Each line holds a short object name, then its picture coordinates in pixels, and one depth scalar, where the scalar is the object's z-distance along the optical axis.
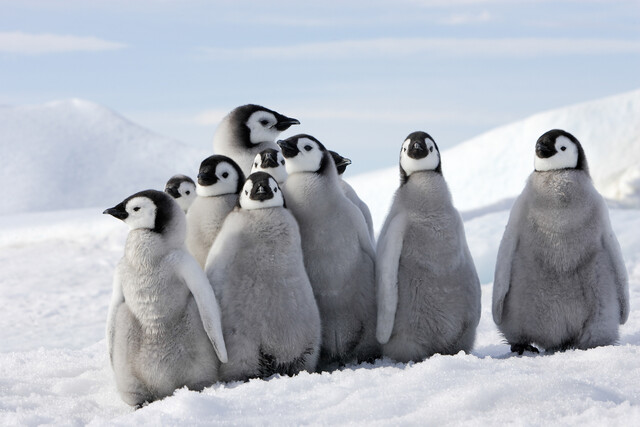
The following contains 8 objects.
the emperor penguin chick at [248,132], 8.33
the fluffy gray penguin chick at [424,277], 7.23
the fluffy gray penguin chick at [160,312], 6.47
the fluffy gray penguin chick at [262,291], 6.64
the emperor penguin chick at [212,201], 7.32
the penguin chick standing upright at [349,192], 8.28
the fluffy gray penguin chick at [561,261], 7.35
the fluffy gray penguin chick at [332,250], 7.19
